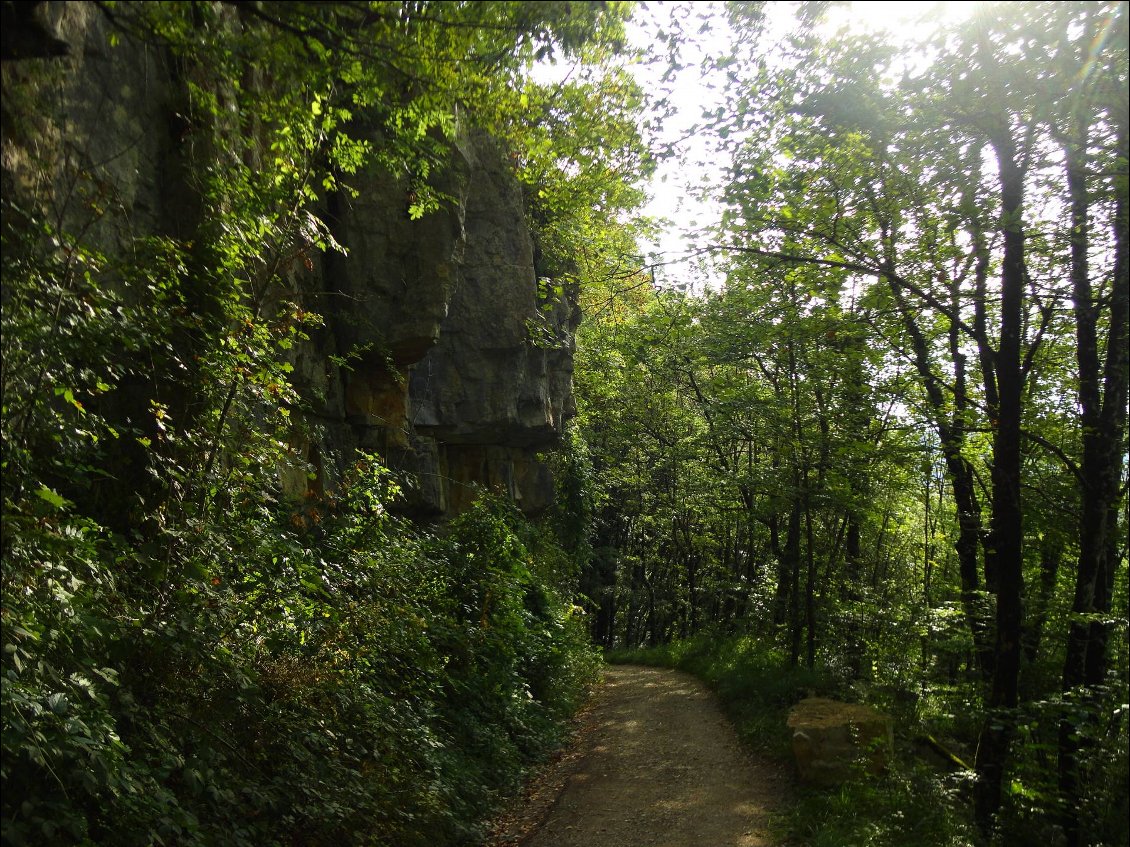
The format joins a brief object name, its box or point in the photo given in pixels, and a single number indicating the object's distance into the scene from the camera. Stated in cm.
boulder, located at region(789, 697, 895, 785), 871
